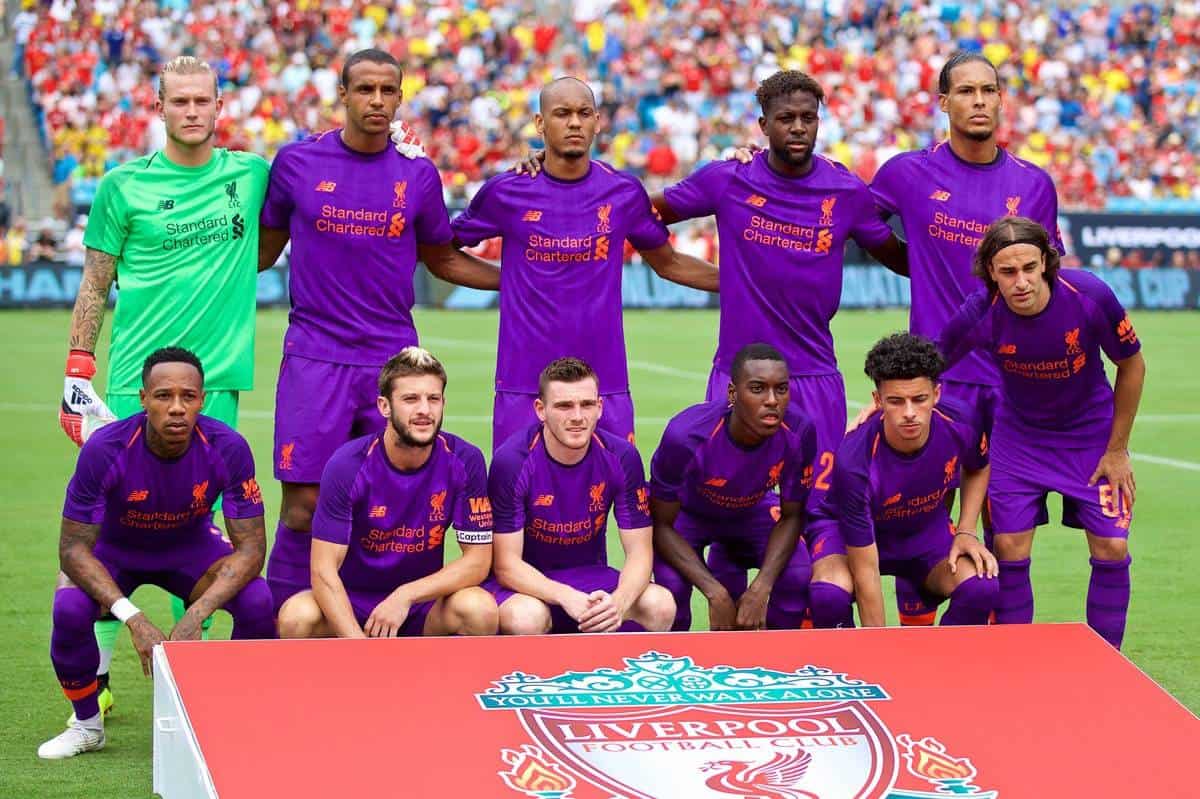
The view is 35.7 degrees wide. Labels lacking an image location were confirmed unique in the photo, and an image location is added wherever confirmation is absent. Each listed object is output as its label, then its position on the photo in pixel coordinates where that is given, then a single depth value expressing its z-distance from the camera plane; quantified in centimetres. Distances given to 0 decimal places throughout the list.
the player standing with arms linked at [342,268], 735
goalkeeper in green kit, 718
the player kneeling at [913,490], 671
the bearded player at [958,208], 745
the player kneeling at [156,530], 632
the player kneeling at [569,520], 670
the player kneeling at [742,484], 695
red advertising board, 506
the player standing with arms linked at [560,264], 744
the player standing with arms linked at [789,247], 750
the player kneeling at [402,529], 649
